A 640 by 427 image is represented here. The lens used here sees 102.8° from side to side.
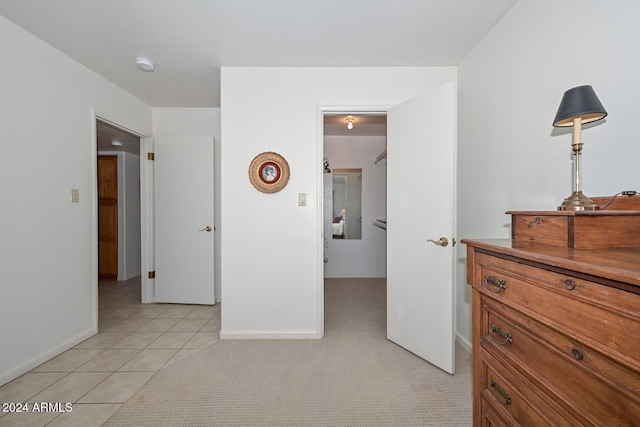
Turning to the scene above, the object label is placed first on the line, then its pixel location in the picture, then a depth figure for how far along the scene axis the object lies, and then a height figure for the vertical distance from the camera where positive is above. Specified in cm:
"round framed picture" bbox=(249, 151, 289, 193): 226 +34
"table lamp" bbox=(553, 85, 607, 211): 93 +35
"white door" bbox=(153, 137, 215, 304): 311 -9
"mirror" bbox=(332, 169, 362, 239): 446 +10
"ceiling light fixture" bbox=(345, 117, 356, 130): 324 +116
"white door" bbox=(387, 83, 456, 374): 178 -11
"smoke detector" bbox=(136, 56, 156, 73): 213 +124
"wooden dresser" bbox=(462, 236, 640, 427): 55 -34
